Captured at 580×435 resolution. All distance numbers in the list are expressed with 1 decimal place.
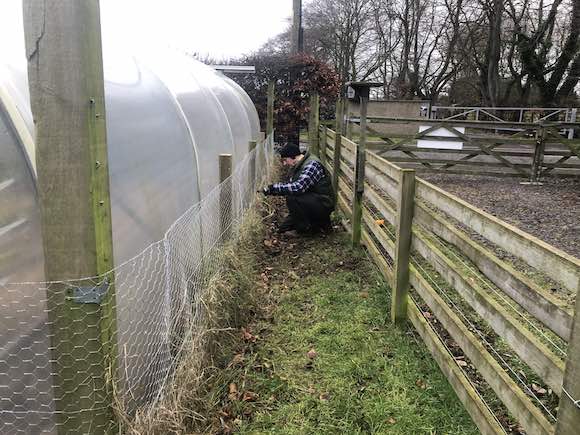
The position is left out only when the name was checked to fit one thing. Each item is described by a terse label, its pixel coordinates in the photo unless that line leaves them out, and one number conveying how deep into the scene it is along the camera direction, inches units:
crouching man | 248.4
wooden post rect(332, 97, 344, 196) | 297.3
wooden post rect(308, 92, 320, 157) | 435.2
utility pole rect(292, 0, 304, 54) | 753.0
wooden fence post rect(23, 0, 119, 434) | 72.1
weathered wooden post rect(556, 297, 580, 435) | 73.5
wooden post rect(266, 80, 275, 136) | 529.0
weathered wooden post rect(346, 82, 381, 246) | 236.7
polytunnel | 83.5
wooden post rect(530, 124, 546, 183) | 449.4
